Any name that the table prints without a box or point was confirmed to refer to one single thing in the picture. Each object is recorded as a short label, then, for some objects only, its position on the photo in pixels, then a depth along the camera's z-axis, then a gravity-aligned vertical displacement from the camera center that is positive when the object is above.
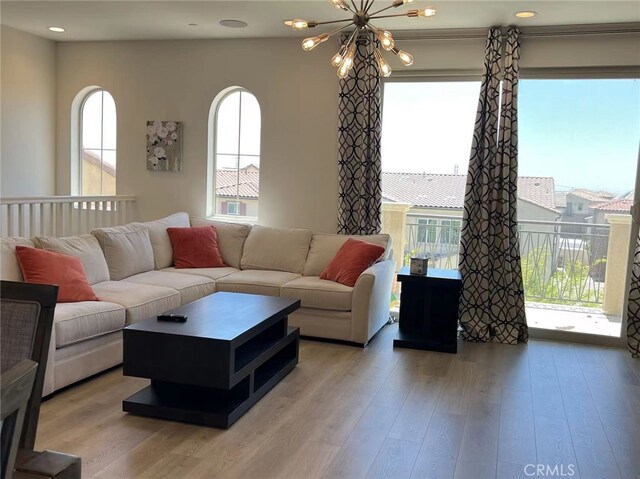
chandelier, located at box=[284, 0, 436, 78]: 3.20 +0.86
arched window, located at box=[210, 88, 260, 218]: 6.05 +0.31
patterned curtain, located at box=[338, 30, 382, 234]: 5.29 +0.39
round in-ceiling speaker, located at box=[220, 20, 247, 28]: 5.12 +1.42
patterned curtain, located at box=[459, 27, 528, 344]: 4.88 -0.19
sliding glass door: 4.92 +0.04
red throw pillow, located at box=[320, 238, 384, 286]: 4.75 -0.61
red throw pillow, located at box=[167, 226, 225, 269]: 5.32 -0.63
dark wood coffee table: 3.01 -1.00
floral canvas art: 6.05 +0.35
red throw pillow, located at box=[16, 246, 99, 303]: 3.66 -0.63
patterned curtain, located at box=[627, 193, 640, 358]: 4.71 -0.80
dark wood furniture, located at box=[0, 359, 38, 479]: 0.96 -0.39
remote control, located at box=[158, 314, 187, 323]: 3.29 -0.79
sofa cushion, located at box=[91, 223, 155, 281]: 4.61 -0.59
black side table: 4.62 -0.99
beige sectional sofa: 3.52 -0.80
